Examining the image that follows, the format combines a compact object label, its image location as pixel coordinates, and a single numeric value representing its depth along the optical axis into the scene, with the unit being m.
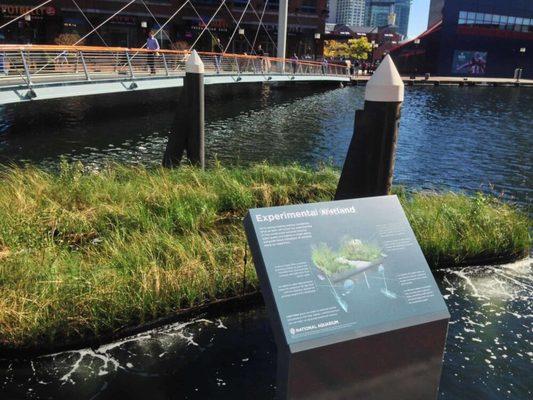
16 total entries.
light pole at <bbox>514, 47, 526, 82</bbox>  68.22
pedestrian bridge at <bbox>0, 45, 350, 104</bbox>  13.16
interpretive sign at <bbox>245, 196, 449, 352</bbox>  2.95
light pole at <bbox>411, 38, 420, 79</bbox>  66.49
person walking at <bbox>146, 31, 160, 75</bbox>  19.03
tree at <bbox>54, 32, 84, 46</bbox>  30.19
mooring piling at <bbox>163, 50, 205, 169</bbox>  10.09
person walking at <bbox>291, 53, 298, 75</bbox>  32.08
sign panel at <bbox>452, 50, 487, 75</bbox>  68.25
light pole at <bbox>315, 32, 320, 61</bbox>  51.45
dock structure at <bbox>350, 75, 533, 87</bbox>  49.50
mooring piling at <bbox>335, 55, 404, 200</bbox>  5.48
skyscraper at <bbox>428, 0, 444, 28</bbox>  84.60
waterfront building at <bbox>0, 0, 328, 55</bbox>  40.62
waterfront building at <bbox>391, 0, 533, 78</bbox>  68.00
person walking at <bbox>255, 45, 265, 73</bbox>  27.80
